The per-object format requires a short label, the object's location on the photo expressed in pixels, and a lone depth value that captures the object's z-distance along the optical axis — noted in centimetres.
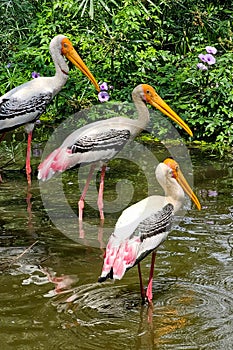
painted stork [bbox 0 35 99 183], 1001
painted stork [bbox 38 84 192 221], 843
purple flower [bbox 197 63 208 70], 1195
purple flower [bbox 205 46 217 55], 1204
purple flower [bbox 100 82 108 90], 1220
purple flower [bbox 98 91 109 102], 1225
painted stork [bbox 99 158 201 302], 554
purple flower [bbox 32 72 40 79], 1227
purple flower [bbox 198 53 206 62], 1196
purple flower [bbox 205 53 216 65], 1196
